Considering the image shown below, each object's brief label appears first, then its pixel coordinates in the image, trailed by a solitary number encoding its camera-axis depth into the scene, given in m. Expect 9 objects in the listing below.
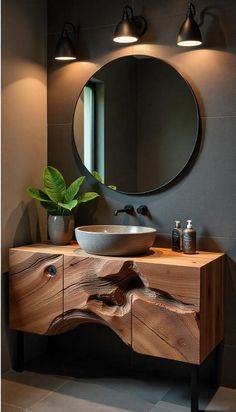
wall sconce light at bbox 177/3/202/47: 2.60
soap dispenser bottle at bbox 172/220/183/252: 2.71
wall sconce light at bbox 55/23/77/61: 3.01
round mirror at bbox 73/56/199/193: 2.78
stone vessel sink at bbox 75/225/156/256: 2.49
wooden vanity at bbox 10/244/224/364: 2.33
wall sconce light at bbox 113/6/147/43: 2.77
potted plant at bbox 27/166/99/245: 2.94
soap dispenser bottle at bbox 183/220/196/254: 2.63
